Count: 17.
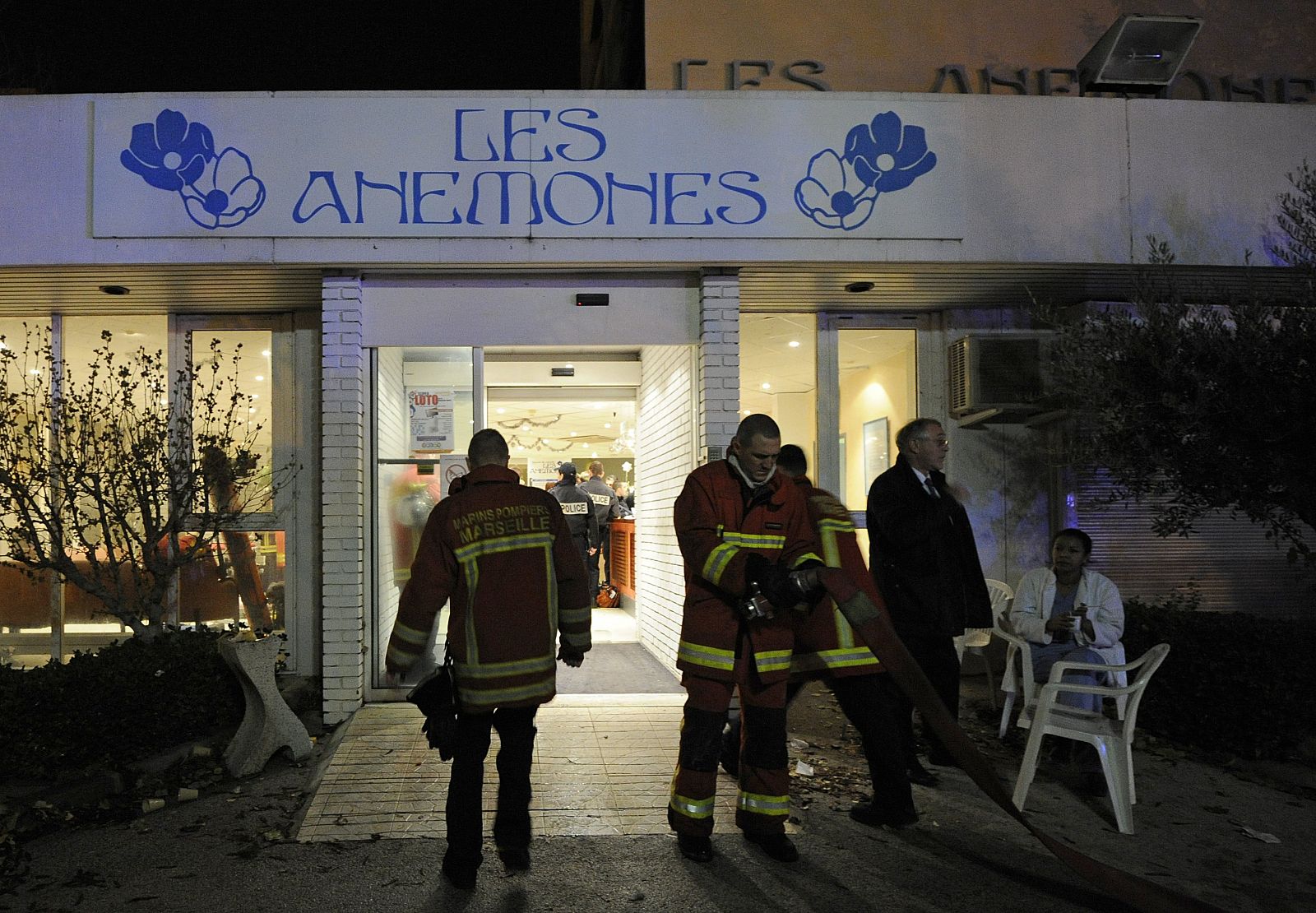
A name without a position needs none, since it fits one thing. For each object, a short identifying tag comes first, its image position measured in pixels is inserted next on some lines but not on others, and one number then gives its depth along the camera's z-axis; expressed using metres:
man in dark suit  5.29
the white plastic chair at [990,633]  7.30
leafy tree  5.70
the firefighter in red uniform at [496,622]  4.11
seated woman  5.55
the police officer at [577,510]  10.97
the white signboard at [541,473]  20.30
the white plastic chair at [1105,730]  4.94
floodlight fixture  7.75
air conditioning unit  8.13
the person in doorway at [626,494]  15.91
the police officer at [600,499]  11.73
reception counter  11.61
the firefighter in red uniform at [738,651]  4.29
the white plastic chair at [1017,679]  5.48
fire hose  3.26
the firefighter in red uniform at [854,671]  4.65
